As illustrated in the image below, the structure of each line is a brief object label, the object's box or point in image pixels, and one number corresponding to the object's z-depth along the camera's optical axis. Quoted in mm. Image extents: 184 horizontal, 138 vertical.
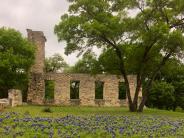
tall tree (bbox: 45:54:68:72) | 30301
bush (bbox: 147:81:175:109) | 24804
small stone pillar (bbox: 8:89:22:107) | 15035
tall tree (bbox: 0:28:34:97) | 18334
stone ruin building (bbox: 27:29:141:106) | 19410
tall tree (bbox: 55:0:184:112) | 14144
